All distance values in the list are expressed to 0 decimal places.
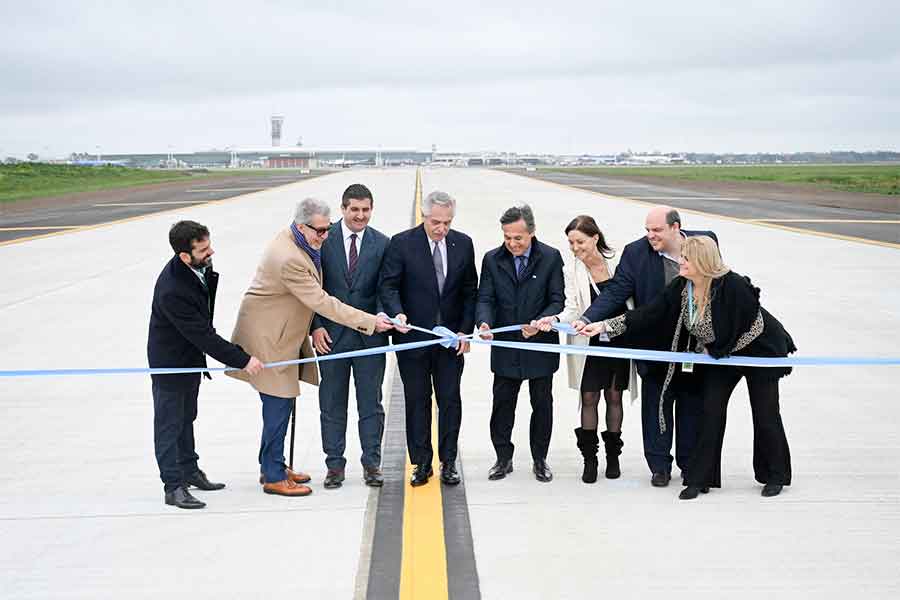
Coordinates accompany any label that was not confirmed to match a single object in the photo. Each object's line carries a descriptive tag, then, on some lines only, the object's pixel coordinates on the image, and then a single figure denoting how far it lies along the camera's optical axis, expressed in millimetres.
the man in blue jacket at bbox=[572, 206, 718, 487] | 6332
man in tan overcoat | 5992
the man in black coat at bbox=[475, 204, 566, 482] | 6508
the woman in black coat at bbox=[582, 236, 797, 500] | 5977
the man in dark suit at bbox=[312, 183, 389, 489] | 6406
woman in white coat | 6465
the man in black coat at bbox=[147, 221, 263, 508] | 5855
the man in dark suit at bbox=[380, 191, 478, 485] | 6367
